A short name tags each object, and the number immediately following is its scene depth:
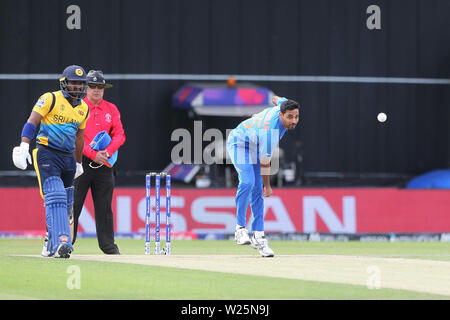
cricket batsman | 11.97
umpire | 14.34
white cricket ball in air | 26.48
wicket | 13.80
